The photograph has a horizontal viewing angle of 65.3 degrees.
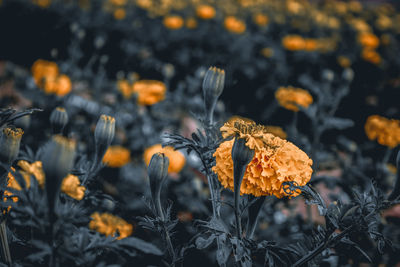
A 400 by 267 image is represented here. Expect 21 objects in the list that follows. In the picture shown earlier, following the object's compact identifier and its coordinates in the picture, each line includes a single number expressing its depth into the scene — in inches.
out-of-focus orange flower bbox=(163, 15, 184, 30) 139.6
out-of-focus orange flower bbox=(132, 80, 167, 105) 84.2
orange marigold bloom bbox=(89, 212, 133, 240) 46.4
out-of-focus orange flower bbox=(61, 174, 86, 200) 32.4
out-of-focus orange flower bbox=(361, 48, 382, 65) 150.9
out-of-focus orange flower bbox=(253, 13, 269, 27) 157.6
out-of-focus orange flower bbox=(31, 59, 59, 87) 91.4
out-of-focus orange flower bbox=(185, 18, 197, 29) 149.4
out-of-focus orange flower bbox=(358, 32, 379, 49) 148.0
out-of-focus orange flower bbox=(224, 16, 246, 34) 143.5
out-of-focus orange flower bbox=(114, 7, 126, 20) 151.8
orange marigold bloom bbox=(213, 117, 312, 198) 31.3
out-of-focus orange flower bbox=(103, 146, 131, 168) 85.9
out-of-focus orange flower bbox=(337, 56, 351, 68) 146.9
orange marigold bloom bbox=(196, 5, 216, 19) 150.5
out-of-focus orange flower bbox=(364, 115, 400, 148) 67.5
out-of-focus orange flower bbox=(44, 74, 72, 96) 82.7
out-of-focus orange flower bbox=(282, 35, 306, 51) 136.3
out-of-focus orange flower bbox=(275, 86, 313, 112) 81.4
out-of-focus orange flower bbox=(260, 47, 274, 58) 145.1
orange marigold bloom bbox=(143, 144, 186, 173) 69.0
